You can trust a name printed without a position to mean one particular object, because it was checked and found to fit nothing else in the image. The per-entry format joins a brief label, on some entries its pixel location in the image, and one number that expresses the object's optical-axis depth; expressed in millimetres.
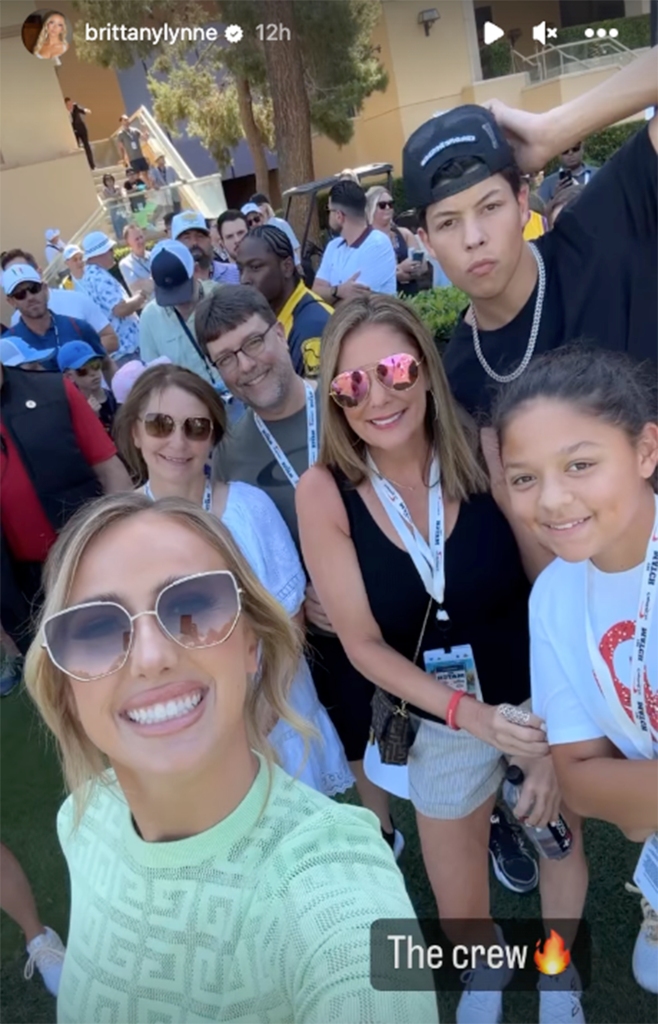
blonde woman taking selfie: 1078
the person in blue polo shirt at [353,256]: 5754
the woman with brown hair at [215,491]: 2324
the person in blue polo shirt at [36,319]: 5203
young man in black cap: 1890
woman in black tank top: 1921
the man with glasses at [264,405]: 2518
